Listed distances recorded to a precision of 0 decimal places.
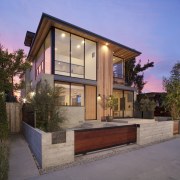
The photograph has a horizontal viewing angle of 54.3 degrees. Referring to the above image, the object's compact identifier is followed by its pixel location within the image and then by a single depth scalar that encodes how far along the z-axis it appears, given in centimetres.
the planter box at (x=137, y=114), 1740
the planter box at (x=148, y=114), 1522
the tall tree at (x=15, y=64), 881
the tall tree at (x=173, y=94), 1290
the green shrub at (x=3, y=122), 564
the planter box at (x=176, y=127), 1148
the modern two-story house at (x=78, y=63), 1141
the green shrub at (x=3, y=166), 372
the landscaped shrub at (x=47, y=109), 713
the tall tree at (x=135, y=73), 3141
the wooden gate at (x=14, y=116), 1148
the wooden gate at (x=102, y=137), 626
